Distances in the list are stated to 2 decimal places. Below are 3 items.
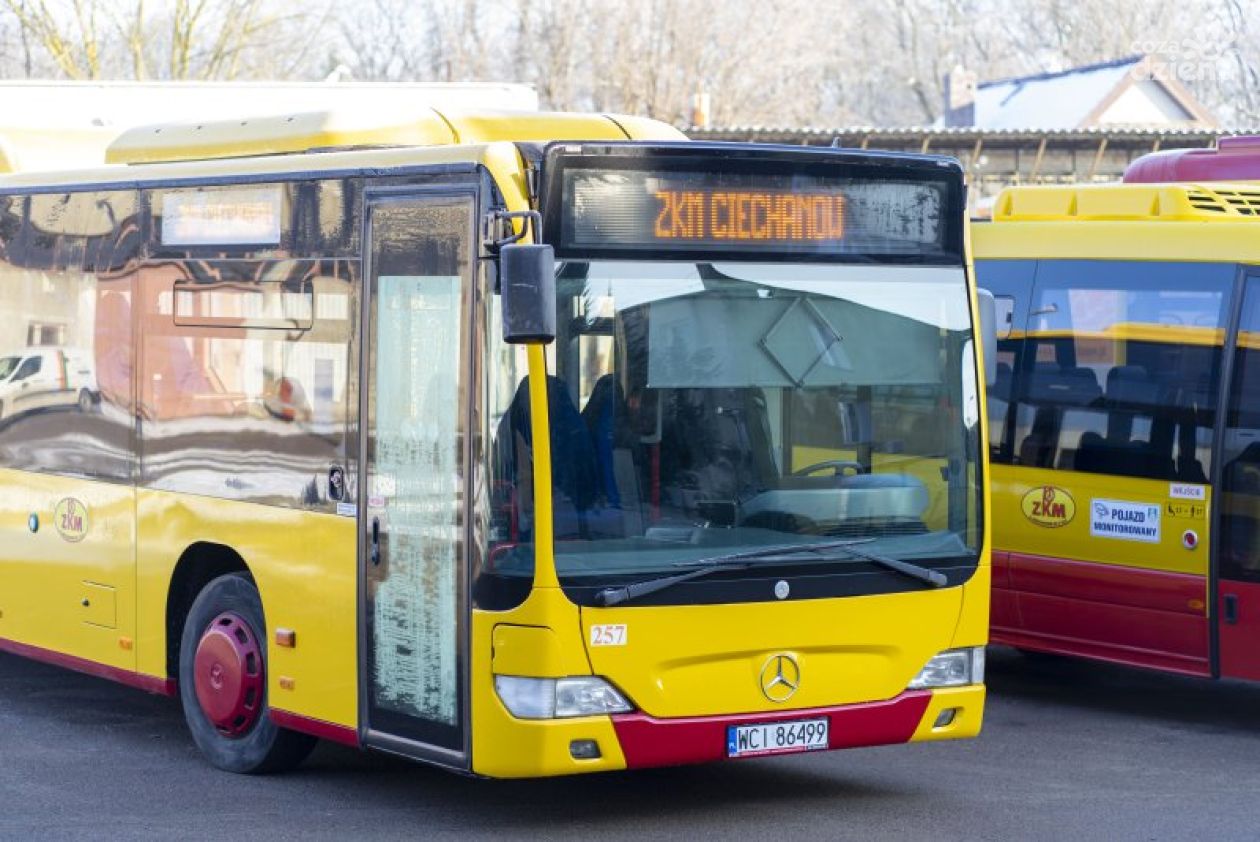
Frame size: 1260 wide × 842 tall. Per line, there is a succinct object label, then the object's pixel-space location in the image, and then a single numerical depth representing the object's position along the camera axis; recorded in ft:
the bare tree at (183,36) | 161.58
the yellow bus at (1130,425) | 36.60
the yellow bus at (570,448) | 26.20
